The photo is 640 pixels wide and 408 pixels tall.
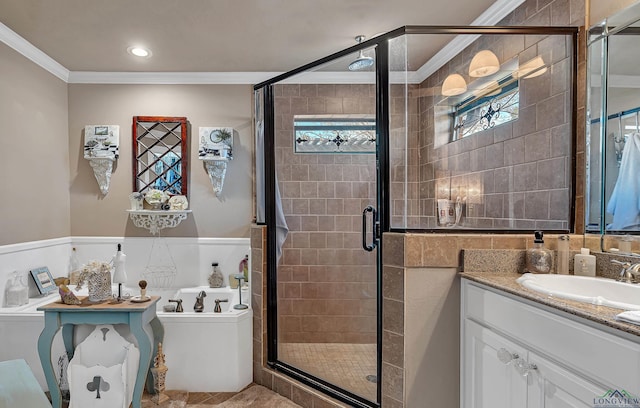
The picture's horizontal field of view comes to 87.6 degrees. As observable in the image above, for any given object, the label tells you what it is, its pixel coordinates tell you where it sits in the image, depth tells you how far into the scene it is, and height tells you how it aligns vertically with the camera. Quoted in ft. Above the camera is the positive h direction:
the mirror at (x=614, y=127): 4.51 +1.00
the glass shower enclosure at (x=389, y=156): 5.57 +0.83
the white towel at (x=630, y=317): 2.82 -1.03
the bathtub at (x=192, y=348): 7.25 -3.29
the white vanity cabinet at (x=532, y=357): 2.98 -1.75
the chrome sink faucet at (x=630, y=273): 4.14 -0.96
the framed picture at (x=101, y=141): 9.80 +1.71
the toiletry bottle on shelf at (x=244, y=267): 9.11 -1.96
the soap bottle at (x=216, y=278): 9.96 -2.38
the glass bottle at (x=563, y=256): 4.91 -0.87
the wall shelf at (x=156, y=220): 9.84 -0.63
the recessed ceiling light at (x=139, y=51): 8.48 +3.82
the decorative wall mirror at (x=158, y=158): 10.01 +1.22
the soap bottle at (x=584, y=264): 4.75 -0.96
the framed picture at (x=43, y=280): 8.43 -2.07
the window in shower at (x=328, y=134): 8.23 +1.67
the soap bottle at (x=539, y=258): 4.91 -0.90
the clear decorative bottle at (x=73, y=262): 9.84 -1.89
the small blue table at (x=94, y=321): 6.37 -2.36
